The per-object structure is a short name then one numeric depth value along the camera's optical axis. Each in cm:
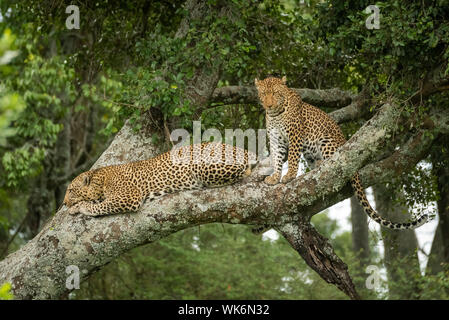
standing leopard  1590
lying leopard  1530
